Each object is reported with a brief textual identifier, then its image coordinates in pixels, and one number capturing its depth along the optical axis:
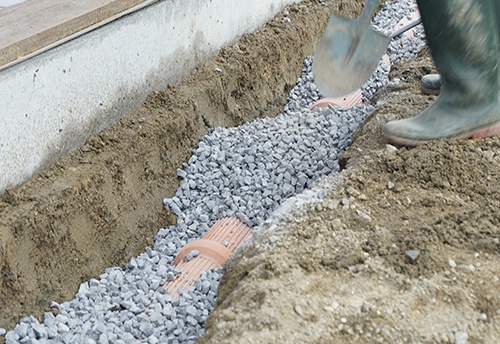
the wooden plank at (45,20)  3.40
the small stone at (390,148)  3.46
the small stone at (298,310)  2.39
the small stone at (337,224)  2.90
